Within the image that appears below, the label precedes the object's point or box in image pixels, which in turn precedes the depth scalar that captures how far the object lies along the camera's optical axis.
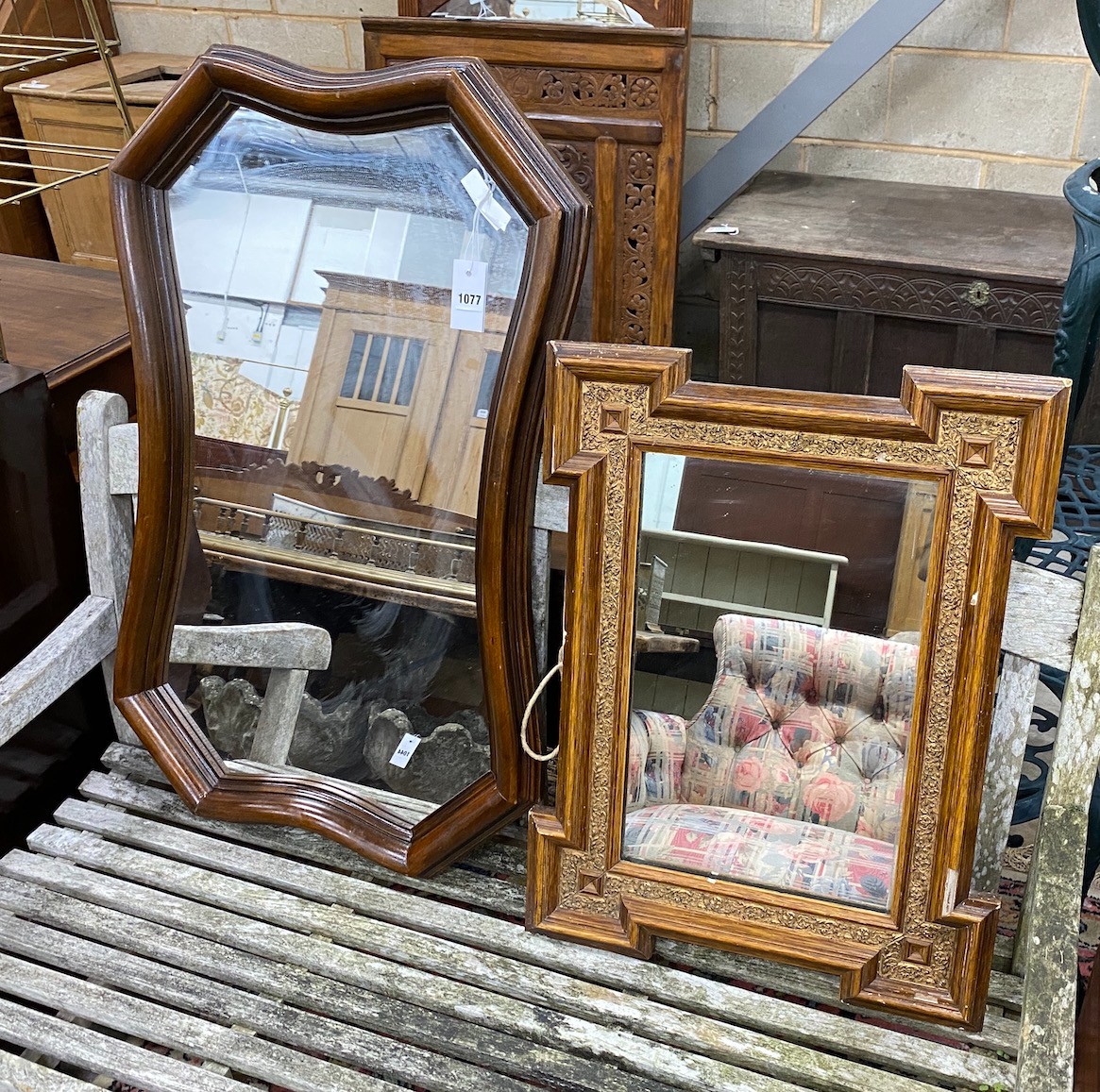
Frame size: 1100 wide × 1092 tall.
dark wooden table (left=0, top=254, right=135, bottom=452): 1.68
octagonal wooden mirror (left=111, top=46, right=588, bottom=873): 1.11
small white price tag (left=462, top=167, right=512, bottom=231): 1.10
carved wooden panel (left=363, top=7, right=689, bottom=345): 2.45
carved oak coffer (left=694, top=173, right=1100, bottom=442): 2.27
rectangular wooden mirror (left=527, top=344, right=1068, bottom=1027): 0.93
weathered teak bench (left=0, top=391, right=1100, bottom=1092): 1.03
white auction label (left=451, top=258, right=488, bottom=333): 1.14
